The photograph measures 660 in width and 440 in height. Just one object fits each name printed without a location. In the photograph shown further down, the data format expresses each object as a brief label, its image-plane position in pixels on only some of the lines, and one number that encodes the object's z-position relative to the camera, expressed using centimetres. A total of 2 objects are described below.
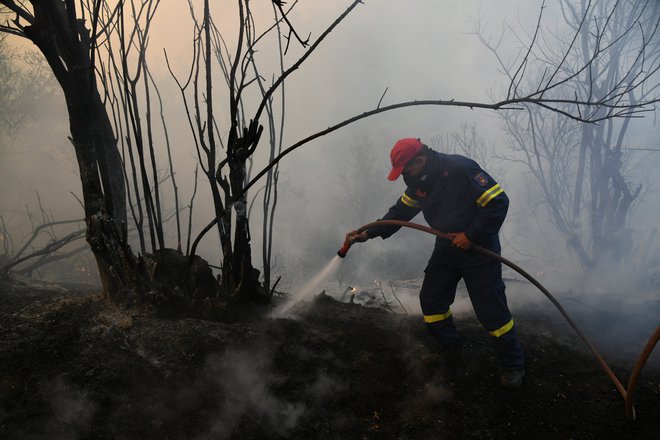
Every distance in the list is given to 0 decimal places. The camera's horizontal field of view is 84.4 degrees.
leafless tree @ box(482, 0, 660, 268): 793
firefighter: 276
